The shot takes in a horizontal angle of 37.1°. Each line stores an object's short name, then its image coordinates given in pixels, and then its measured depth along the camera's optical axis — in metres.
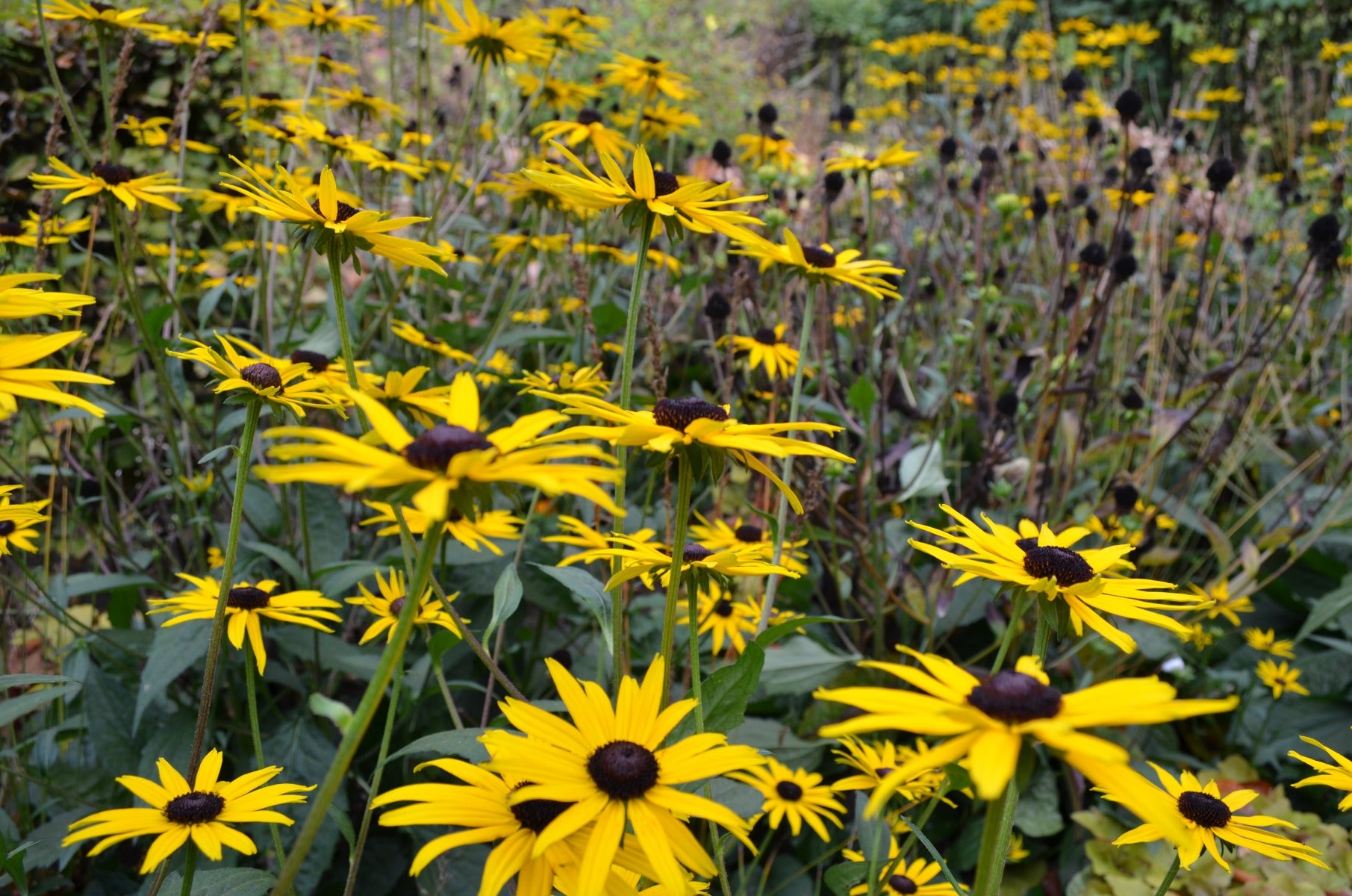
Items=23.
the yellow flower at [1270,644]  1.10
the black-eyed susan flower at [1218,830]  0.57
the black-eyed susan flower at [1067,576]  0.54
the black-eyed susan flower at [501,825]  0.49
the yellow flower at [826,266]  0.70
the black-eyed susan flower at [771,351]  0.98
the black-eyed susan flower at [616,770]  0.47
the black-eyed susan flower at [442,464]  0.45
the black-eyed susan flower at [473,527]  0.62
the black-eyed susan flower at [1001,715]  0.44
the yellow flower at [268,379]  0.60
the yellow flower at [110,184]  0.74
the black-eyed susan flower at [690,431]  0.51
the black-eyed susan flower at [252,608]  0.62
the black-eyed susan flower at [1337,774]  0.57
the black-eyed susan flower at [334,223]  0.60
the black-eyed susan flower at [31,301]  0.51
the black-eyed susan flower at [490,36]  1.04
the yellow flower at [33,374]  0.49
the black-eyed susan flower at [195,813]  0.54
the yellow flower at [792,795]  0.70
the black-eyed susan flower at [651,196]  0.59
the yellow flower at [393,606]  0.64
